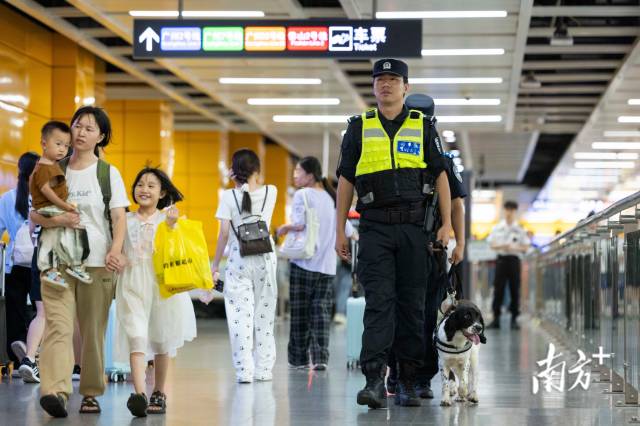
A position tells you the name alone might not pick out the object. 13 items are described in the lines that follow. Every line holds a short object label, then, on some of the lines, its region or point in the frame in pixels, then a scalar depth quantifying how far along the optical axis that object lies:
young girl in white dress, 11.12
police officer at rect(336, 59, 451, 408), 11.34
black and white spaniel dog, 11.23
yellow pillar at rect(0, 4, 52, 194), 27.37
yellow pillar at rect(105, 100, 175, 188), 42.00
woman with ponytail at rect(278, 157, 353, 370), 17.11
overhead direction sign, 20.53
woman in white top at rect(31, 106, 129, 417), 10.80
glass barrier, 12.00
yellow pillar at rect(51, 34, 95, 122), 32.07
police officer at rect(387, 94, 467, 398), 12.10
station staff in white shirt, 29.30
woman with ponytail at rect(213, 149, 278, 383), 14.68
